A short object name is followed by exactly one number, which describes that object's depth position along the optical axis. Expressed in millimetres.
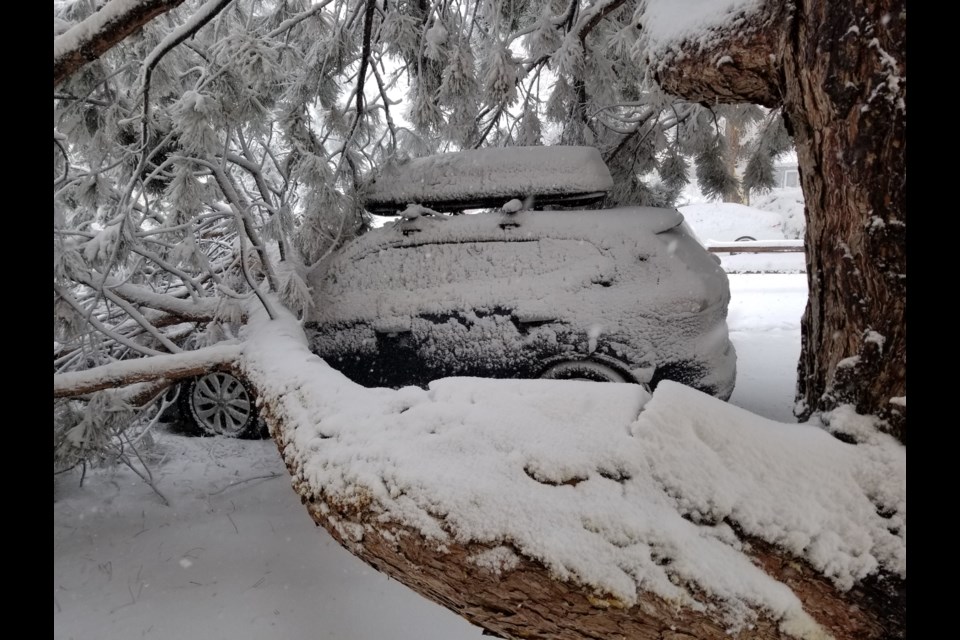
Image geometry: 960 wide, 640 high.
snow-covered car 3438
